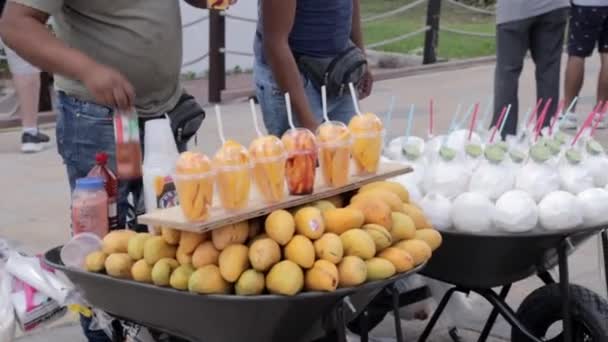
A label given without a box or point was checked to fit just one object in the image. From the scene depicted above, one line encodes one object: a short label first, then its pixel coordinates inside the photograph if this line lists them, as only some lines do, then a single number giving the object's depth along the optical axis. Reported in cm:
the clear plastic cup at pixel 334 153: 249
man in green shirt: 279
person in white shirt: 677
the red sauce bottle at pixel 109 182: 270
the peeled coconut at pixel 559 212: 285
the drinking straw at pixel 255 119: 247
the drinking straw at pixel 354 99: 302
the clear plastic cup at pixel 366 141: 260
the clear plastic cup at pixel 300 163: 241
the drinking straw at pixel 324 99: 285
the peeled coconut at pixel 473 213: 285
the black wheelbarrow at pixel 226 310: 219
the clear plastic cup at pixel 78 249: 250
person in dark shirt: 319
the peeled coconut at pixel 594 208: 293
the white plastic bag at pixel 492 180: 297
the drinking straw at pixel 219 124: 243
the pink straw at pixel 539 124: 333
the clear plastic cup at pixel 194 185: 221
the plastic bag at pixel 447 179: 297
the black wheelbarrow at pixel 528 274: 287
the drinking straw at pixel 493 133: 326
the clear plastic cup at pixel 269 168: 232
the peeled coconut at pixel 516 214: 281
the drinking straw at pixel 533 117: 334
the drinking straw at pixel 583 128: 318
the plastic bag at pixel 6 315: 265
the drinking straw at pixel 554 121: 335
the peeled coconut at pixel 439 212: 290
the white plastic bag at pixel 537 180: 299
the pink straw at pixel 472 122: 311
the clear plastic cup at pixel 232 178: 226
